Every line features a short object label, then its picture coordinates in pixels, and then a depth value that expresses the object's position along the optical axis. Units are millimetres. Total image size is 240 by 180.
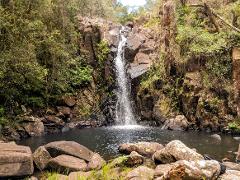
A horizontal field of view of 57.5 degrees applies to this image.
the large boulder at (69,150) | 9193
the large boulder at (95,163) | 8357
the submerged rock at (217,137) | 13703
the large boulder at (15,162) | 7747
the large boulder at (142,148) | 9996
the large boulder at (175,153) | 8444
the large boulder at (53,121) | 17676
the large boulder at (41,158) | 8597
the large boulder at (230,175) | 6680
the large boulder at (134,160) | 8451
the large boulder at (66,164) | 8251
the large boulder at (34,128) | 15863
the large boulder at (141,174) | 6814
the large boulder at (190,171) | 5978
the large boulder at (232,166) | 8443
